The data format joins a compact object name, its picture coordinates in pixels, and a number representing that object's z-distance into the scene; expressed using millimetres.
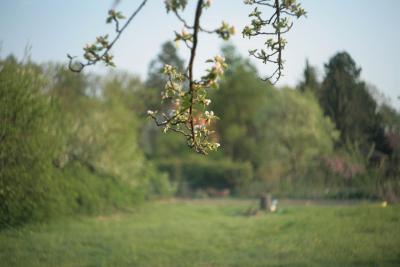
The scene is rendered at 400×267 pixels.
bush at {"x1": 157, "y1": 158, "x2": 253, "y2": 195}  28266
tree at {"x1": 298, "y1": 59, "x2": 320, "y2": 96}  22906
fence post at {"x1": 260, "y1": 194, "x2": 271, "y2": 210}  18016
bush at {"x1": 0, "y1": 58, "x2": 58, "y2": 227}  10414
